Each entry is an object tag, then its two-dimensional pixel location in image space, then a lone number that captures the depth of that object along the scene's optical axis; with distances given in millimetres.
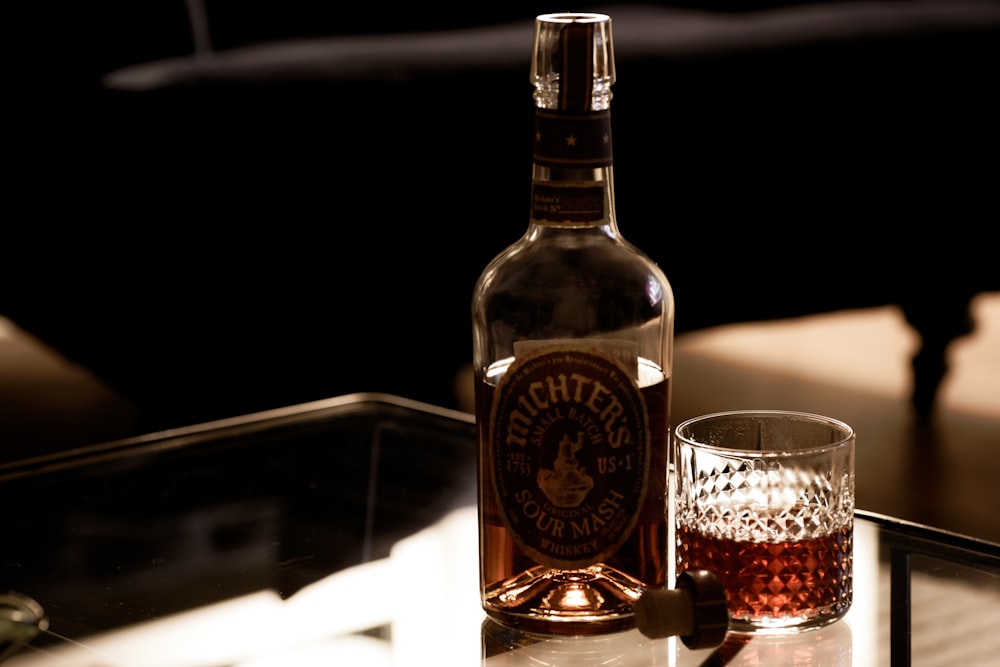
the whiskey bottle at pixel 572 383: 1435
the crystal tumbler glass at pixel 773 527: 1459
